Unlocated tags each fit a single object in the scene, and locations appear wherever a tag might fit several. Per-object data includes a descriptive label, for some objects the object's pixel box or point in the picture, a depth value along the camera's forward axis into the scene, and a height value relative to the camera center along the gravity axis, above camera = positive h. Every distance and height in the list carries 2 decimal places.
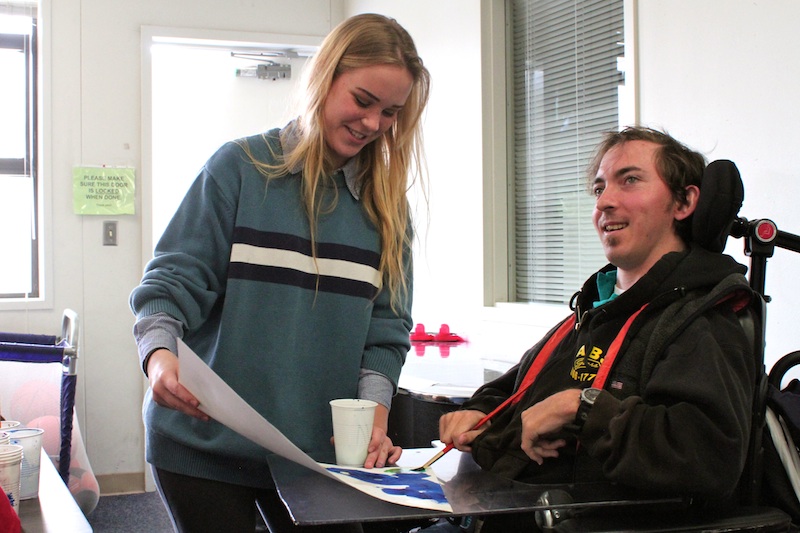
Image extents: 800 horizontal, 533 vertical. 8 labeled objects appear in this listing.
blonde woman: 1.22 -0.02
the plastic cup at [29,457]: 1.29 -0.31
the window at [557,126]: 2.55 +0.50
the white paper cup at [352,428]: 1.15 -0.24
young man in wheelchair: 1.08 -0.17
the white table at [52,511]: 1.13 -0.37
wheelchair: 1.04 -0.25
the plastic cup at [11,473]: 1.17 -0.30
